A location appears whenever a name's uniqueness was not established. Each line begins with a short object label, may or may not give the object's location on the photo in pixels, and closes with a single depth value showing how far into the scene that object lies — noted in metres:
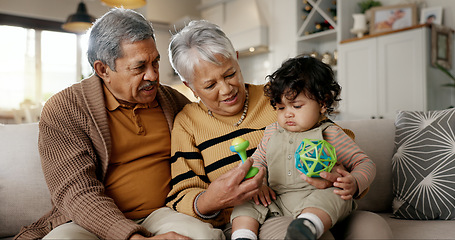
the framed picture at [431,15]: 4.66
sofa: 1.75
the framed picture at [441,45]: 4.37
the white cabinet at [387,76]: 4.40
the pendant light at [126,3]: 3.53
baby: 1.26
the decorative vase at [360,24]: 5.05
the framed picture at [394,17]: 4.77
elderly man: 1.39
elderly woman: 1.56
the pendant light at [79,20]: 5.06
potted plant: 5.15
